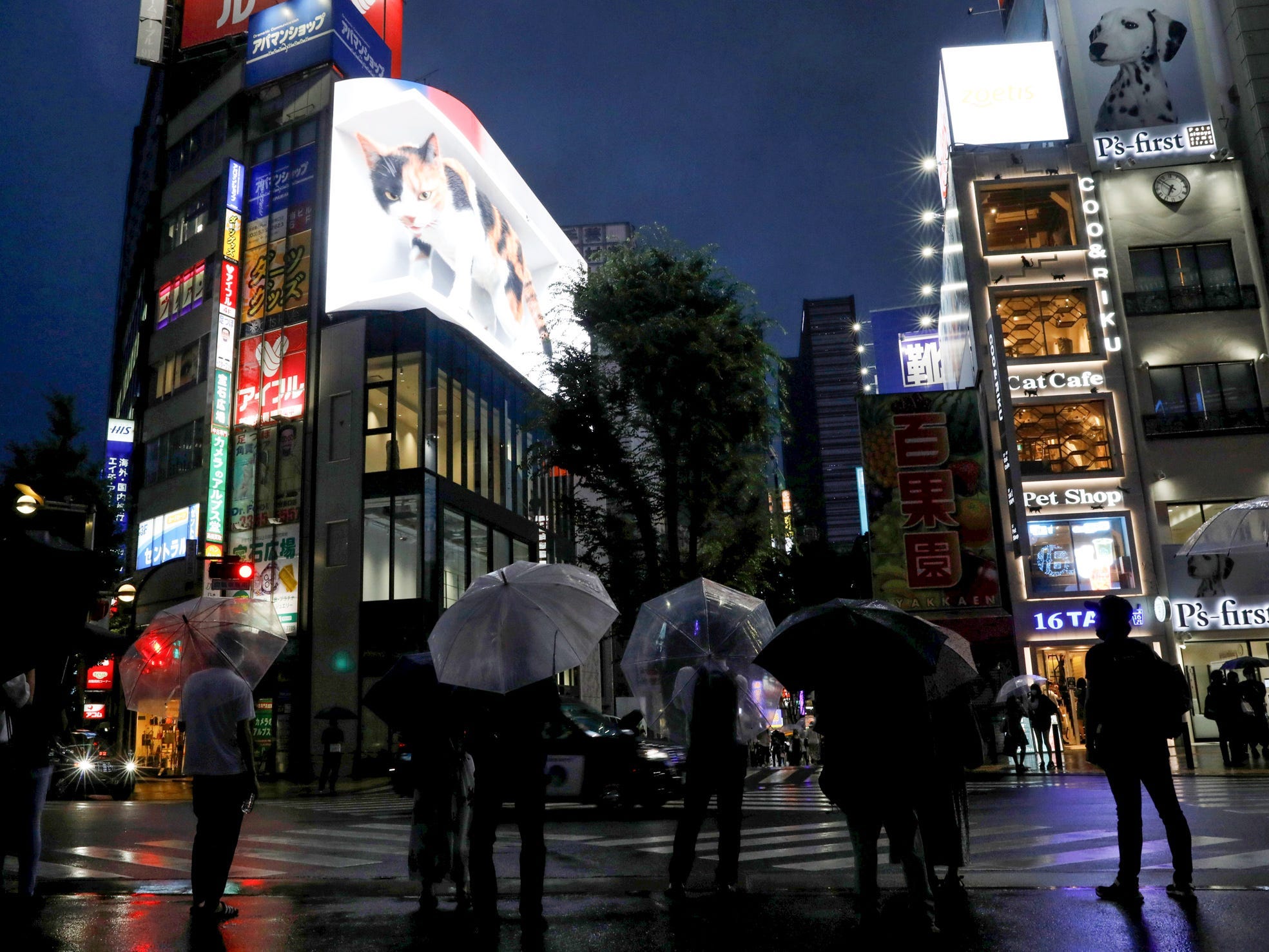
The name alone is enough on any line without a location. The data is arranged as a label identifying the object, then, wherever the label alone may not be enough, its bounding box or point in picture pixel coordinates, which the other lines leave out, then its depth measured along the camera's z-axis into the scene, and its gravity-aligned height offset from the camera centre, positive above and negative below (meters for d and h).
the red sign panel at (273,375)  34.34 +11.75
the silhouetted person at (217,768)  6.77 -0.19
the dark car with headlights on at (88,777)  23.86 -0.73
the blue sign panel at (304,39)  37.38 +24.83
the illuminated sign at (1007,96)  34.81 +20.10
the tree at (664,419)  24.06 +6.93
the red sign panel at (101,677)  37.19 +2.33
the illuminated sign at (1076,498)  31.54 +6.00
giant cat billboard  35.19 +18.46
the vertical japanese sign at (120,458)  41.38 +11.29
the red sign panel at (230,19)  44.69 +30.46
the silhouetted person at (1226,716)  20.20 -0.42
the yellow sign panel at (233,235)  35.47 +16.77
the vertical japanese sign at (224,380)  34.19 +11.66
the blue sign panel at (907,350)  48.53 +16.81
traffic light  24.83 +3.89
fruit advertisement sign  31.39 +6.12
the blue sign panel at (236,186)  35.75 +18.55
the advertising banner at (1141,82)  34.16 +20.10
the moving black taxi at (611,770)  14.98 -0.68
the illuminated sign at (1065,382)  32.22 +9.65
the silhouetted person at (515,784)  6.23 -0.34
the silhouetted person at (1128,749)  6.54 -0.31
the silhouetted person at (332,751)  23.91 -0.38
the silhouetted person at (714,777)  7.20 -0.41
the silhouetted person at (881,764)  5.98 -0.31
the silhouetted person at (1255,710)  20.39 -0.33
